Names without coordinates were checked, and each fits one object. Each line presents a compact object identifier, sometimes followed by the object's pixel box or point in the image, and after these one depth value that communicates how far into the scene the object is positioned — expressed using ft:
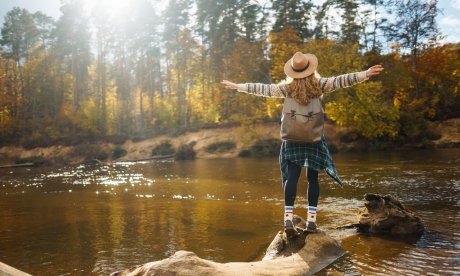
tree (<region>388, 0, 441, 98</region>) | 107.86
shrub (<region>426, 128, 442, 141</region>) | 92.79
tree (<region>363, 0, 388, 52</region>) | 122.52
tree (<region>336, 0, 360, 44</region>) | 123.34
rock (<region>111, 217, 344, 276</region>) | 10.75
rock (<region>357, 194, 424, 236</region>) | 18.06
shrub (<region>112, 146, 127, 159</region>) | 125.51
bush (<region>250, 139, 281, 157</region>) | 105.09
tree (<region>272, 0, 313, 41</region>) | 130.41
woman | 15.25
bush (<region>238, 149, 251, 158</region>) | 107.34
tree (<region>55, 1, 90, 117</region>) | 157.48
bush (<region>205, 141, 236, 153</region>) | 115.74
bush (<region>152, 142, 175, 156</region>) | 122.52
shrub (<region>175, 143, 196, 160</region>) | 108.58
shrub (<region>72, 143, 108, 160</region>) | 124.57
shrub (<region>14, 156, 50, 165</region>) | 116.42
